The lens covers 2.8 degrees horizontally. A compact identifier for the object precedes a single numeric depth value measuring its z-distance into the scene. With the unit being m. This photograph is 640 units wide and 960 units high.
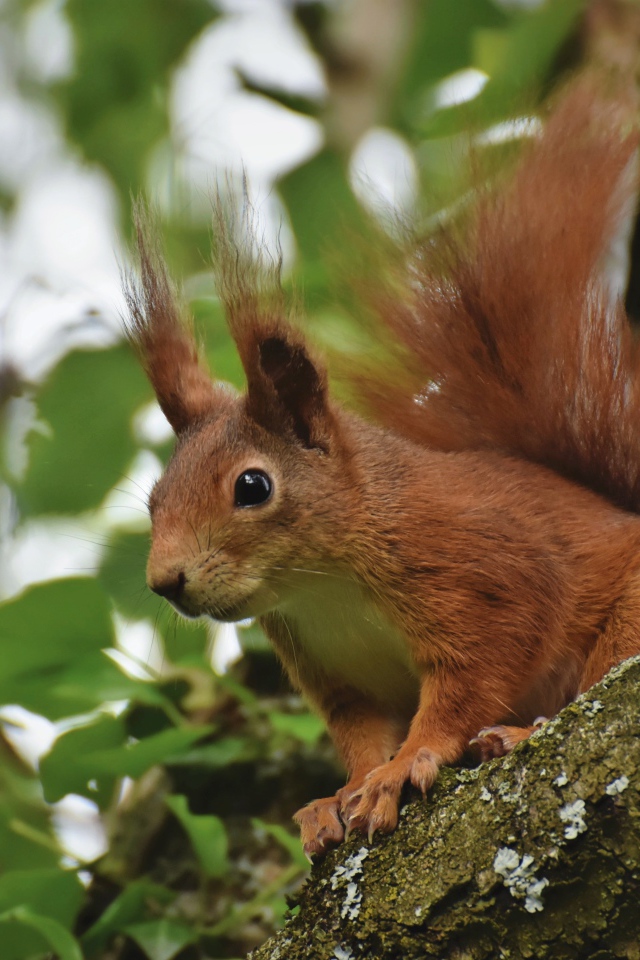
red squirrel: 3.10
